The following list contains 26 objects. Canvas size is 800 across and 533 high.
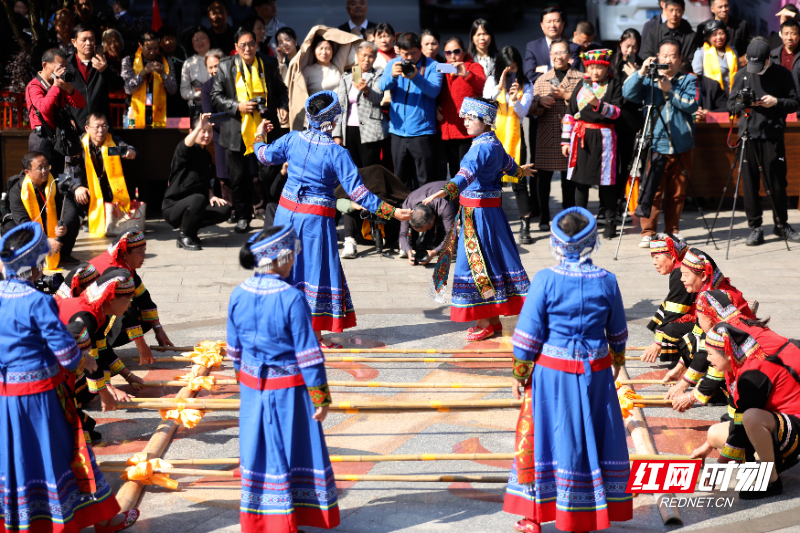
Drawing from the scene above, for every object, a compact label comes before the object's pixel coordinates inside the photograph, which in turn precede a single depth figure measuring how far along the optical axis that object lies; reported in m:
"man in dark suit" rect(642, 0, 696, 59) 20.92
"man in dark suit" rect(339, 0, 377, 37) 20.59
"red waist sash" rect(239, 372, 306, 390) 7.72
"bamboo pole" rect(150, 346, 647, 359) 12.12
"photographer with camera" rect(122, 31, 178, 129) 20.23
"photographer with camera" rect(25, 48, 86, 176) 17.92
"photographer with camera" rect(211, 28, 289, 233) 18.78
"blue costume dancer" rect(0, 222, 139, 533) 7.68
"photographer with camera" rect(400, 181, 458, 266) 17.19
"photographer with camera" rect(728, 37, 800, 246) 17.73
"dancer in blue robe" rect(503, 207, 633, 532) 7.82
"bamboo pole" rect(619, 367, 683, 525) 8.23
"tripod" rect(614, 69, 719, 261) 17.42
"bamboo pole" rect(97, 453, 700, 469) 8.79
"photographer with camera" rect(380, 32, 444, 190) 17.97
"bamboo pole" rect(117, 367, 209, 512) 8.48
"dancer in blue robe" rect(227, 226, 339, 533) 7.64
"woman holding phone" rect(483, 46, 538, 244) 18.37
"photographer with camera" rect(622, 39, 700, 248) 17.50
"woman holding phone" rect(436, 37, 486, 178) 18.52
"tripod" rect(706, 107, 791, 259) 17.73
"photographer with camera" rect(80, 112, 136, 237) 18.41
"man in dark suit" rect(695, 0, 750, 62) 21.72
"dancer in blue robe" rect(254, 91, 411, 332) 11.97
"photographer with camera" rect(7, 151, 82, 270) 16.22
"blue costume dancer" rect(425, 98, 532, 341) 13.14
